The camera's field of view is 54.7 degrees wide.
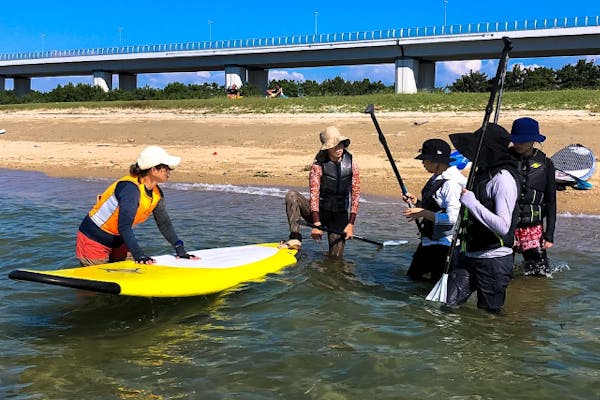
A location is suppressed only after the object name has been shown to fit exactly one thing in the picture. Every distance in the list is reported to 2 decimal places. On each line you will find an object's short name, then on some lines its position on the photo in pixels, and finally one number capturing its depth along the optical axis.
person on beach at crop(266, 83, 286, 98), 29.31
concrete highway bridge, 32.50
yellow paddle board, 4.26
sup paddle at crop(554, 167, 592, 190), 10.63
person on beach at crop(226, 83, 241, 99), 29.80
